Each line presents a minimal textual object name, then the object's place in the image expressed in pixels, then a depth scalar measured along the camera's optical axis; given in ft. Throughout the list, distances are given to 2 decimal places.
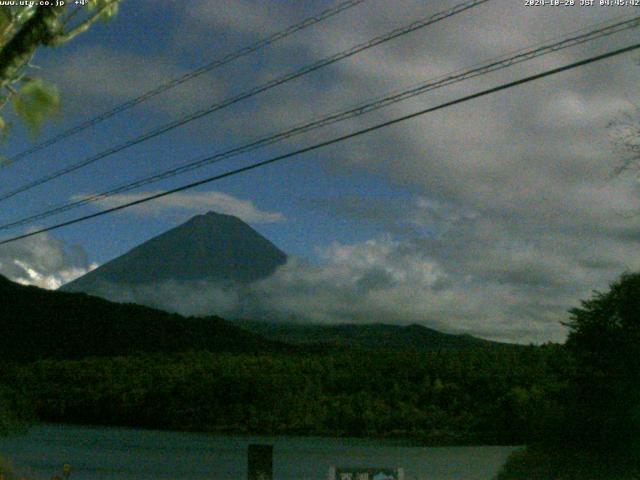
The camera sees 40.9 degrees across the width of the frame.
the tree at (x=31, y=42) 23.09
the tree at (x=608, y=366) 59.57
